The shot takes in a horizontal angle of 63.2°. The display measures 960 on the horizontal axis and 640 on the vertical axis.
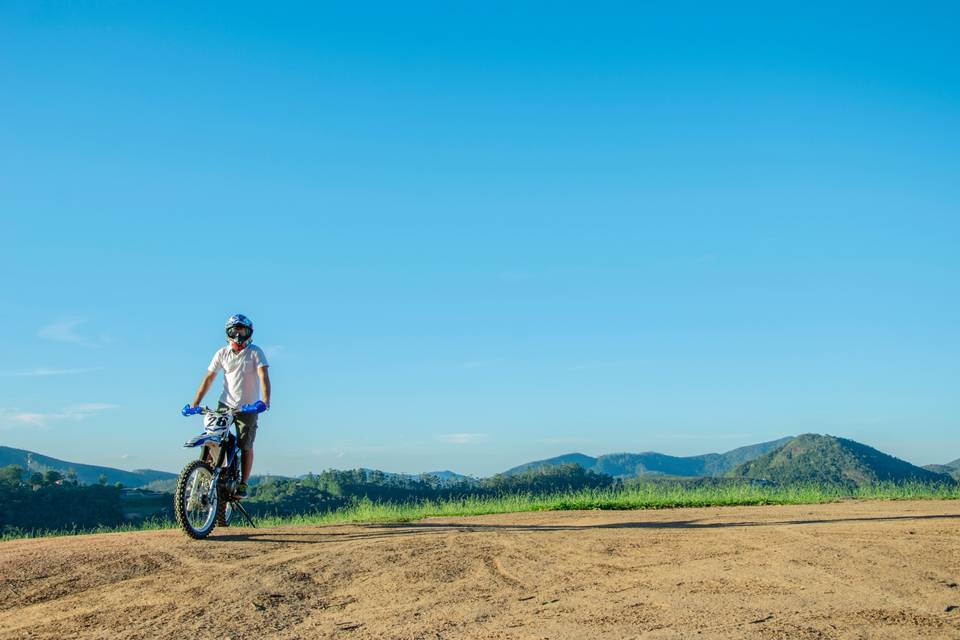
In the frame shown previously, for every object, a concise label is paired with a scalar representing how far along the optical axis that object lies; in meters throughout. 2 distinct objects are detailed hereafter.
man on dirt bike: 10.25
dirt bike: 9.16
